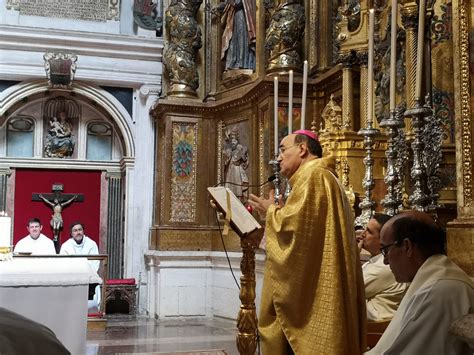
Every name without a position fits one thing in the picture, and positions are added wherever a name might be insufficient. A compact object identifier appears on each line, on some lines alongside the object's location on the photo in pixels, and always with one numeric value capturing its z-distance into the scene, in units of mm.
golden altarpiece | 3592
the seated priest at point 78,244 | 9258
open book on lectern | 3744
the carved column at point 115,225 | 10508
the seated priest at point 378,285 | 3686
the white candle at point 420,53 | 3430
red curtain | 10469
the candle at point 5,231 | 5035
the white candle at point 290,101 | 4922
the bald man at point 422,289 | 1983
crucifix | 10438
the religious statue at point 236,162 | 9133
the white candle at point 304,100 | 4631
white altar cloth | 4227
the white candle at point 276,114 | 5215
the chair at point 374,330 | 3617
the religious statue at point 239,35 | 9258
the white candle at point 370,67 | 3854
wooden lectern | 4219
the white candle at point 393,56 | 3602
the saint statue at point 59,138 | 10688
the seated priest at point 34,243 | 9023
